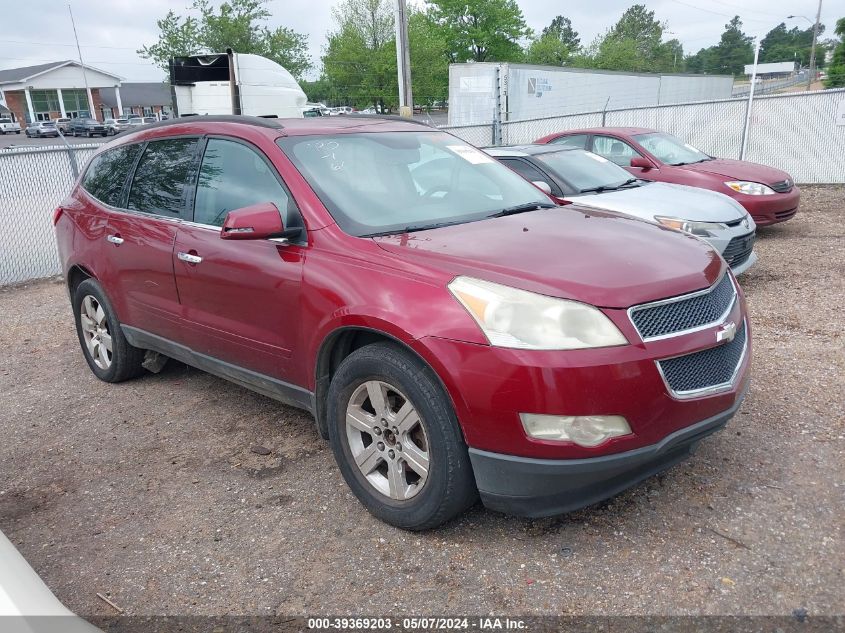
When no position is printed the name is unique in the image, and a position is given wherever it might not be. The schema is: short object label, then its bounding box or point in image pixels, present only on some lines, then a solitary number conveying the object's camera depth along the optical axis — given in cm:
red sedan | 862
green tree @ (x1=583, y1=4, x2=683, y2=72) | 7819
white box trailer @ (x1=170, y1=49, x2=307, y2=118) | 1241
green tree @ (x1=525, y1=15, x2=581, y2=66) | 7456
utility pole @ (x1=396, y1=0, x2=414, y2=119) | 1571
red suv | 256
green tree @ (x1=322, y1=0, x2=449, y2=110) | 5294
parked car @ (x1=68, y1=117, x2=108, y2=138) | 4784
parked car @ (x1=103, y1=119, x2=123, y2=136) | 4912
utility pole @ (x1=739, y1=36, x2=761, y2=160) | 1435
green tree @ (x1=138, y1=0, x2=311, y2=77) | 4309
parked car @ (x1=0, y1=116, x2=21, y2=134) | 5725
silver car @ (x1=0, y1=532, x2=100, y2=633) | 156
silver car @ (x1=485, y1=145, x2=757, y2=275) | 637
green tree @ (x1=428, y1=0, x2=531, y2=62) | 6562
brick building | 6906
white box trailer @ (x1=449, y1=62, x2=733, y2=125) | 2042
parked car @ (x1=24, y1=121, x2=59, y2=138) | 4901
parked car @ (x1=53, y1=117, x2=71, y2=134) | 5052
